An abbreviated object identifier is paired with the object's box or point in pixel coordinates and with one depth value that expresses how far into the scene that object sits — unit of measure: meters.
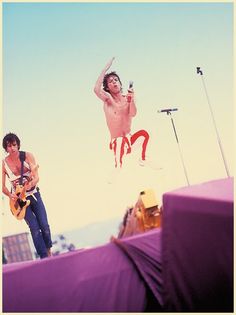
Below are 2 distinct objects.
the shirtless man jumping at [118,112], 5.84
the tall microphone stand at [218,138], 11.75
